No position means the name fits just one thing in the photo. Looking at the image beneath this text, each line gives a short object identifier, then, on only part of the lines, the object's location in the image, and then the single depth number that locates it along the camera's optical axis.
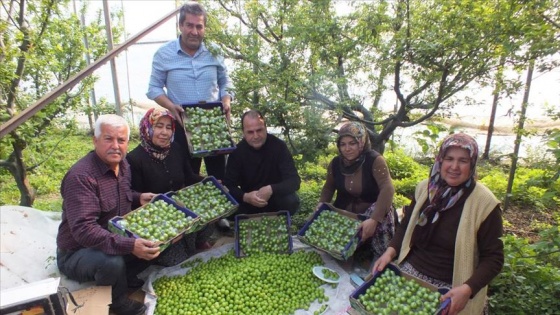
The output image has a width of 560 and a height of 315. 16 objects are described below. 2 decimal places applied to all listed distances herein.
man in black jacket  4.10
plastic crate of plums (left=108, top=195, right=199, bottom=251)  3.14
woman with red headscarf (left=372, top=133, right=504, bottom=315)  2.56
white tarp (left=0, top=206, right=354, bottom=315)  3.31
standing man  4.15
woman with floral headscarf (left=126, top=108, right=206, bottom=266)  3.68
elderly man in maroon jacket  2.97
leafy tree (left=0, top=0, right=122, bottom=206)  4.20
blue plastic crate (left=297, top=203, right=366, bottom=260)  3.47
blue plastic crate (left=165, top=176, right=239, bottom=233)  3.60
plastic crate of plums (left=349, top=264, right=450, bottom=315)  2.51
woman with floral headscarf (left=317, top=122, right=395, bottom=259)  3.68
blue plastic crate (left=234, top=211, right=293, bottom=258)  3.93
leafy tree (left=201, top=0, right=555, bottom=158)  3.37
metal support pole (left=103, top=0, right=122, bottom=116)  5.08
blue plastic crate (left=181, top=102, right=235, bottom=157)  3.91
